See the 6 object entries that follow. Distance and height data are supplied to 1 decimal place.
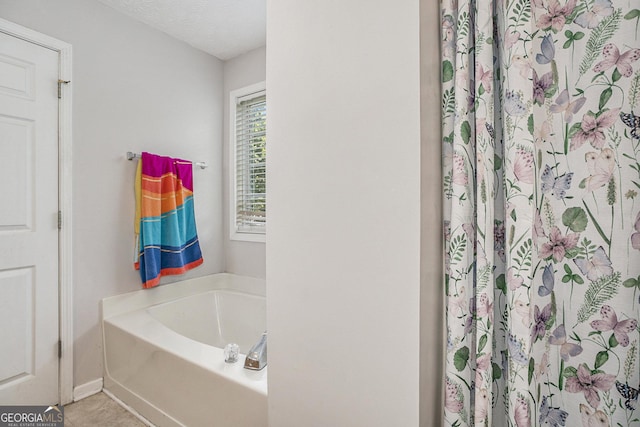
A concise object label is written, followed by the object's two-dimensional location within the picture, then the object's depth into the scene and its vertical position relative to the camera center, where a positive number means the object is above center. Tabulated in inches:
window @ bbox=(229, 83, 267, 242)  109.2 +18.5
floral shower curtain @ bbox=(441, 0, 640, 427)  32.0 +0.6
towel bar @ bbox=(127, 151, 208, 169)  89.1 +17.0
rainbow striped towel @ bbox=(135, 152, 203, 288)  90.7 -1.0
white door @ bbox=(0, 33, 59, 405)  70.2 -1.5
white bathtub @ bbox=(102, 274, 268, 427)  55.9 -30.7
